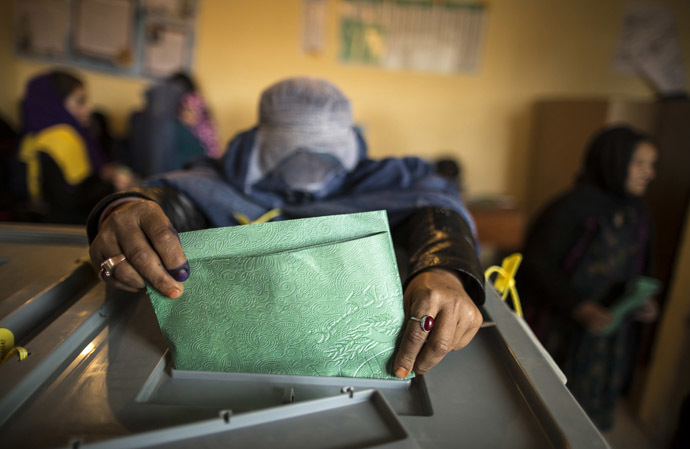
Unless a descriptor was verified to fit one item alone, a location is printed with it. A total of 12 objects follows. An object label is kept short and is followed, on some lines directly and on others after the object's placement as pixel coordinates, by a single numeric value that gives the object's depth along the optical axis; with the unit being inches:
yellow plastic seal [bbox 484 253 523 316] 26.2
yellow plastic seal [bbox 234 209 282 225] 32.2
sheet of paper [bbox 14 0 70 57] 103.2
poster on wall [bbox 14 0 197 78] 103.3
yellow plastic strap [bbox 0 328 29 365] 17.3
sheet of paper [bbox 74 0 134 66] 103.3
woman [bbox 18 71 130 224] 82.7
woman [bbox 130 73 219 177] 97.8
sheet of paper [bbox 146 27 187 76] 104.8
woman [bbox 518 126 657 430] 63.7
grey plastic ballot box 14.4
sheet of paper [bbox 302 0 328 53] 103.3
